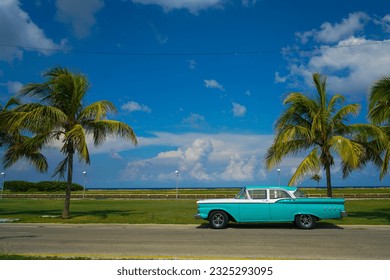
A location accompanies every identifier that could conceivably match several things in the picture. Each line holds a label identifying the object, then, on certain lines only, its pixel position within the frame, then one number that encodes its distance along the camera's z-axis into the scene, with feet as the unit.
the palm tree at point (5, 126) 63.57
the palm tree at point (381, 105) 56.49
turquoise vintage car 48.06
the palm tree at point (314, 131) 62.03
